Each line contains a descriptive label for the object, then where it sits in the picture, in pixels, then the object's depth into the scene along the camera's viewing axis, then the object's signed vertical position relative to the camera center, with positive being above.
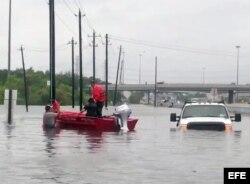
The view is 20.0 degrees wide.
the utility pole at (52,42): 44.50 +3.19
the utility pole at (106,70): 89.57 +2.97
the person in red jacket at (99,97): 31.92 -0.17
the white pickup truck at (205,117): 26.17 -0.86
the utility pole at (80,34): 66.55 +5.61
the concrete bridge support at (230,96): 159.30 -0.35
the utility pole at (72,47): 87.12 +5.84
